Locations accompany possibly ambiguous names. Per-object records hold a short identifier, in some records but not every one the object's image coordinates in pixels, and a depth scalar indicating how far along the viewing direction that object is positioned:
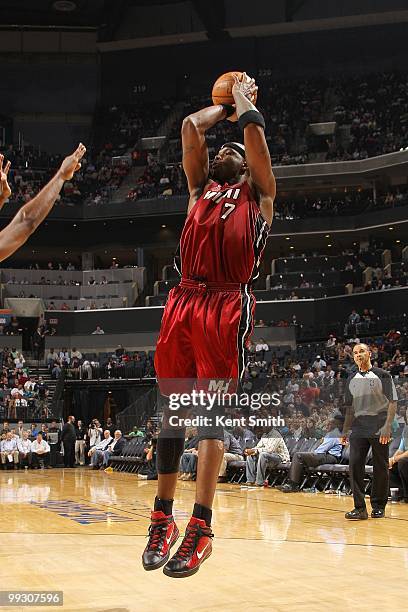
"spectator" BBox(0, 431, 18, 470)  22.52
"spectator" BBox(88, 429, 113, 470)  22.91
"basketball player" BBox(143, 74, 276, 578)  3.98
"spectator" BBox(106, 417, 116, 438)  25.04
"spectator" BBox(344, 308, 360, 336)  28.25
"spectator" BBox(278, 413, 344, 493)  13.05
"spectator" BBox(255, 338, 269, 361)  27.65
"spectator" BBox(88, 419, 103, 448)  24.61
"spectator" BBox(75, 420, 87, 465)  25.56
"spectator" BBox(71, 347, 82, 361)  32.94
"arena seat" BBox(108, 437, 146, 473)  19.80
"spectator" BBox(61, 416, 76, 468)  24.17
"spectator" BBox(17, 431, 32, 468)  23.05
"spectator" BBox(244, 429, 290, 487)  14.09
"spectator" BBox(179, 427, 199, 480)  15.88
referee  9.31
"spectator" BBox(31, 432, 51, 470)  23.11
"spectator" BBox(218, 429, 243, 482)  15.51
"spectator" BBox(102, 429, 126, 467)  21.64
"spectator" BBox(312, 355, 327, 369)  23.83
